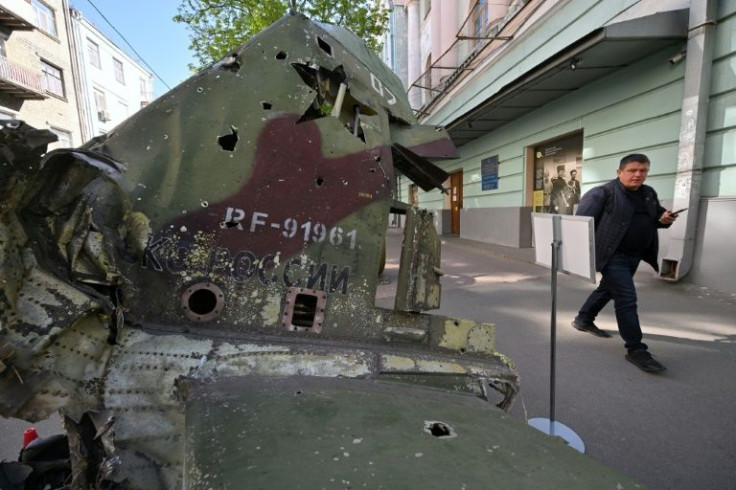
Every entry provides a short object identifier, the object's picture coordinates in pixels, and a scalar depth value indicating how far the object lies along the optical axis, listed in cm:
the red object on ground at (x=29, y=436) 196
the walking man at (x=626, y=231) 322
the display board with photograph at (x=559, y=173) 790
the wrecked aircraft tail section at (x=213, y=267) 144
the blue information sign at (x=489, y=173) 1083
